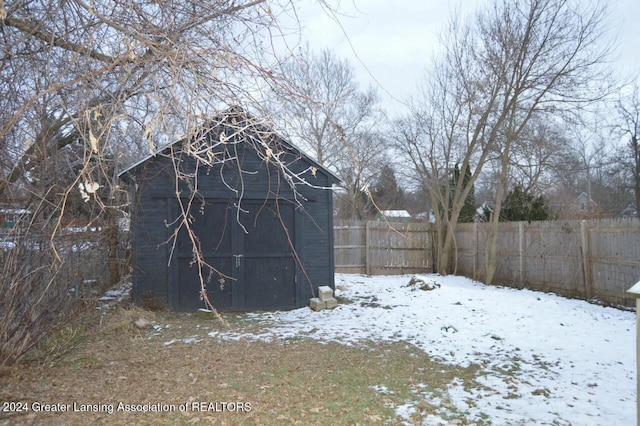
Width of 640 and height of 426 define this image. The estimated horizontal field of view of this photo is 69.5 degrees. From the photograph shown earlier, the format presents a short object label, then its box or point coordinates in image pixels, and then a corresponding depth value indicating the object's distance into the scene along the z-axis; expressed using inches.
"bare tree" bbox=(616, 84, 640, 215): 792.3
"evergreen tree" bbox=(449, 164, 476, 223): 608.7
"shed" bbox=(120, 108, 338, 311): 335.9
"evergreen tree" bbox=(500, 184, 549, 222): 562.9
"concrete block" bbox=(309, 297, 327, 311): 342.3
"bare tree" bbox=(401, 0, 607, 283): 457.7
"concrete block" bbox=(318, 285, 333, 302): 347.3
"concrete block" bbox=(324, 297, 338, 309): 345.4
